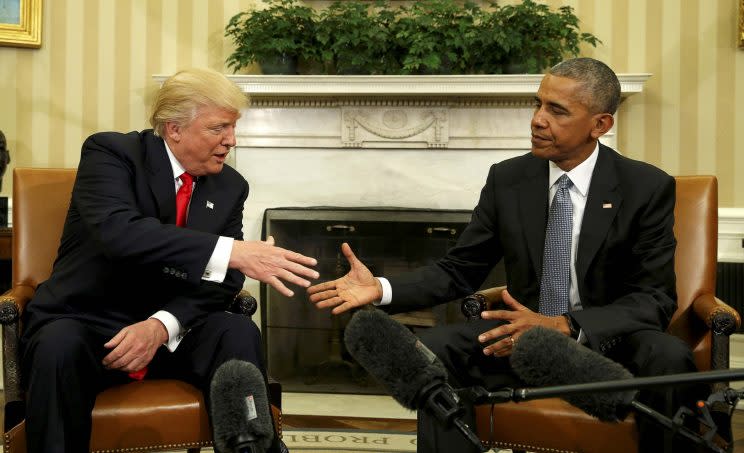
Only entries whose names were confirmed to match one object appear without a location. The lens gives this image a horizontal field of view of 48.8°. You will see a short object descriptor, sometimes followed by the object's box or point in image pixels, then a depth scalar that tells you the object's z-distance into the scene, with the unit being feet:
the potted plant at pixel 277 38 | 14.26
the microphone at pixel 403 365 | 3.52
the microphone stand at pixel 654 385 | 3.27
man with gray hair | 7.46
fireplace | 14.06
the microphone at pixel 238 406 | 5.01
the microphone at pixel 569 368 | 3.85
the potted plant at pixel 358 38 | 14.06
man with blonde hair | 7.03
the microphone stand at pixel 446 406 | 3.39
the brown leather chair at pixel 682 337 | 7.07
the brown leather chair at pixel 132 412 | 7.13
